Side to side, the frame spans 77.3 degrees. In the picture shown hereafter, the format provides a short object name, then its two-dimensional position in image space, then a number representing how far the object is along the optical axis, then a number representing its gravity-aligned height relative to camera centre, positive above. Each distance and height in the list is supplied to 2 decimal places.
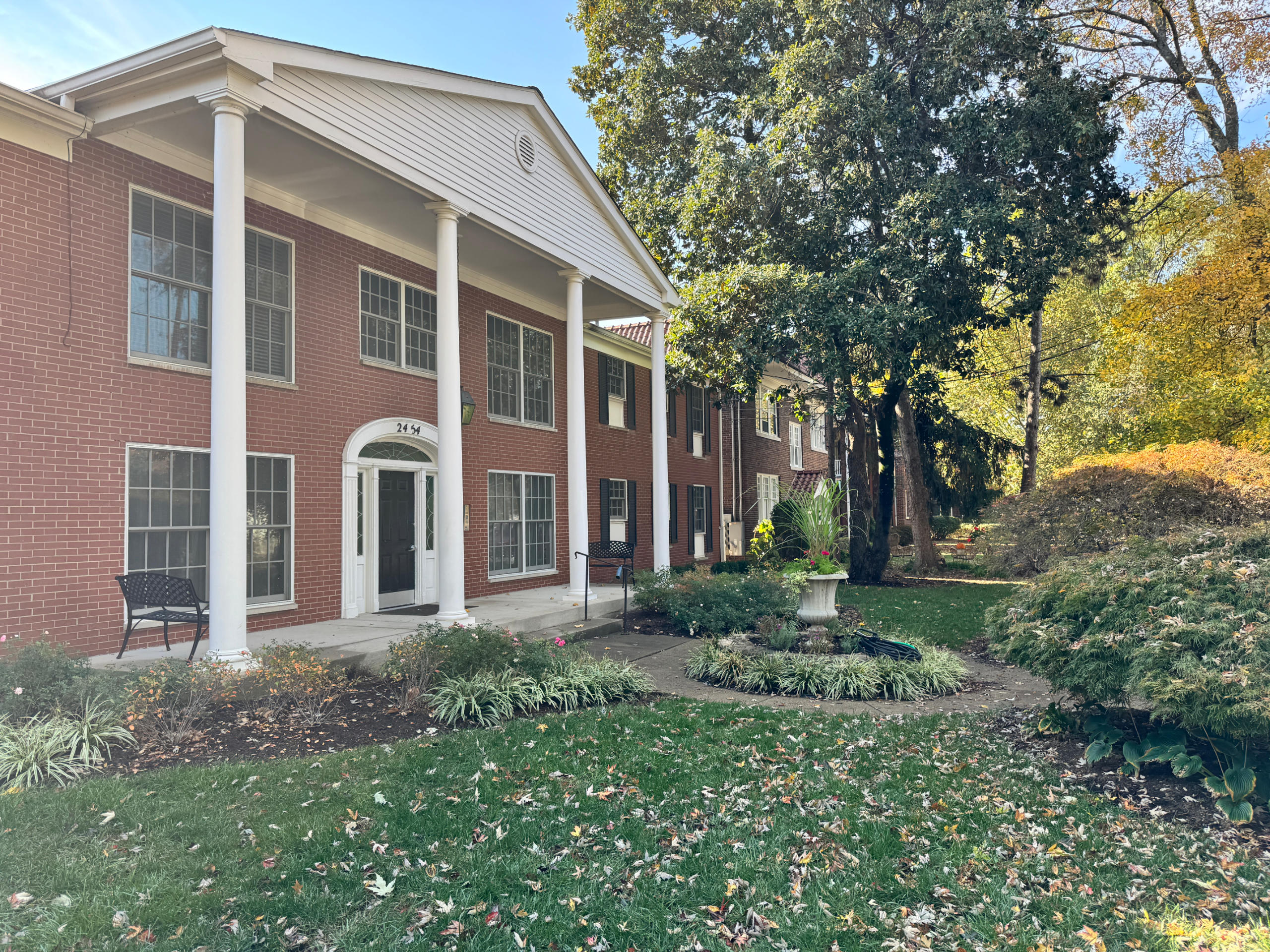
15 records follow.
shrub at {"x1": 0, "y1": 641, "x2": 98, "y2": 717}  5.47 -1.18
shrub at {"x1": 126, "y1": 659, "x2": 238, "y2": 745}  5.55 -1.36
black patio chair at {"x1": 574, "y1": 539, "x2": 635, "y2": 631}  11.95 -0.76
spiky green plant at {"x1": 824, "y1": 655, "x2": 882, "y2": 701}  7.74 -1.74
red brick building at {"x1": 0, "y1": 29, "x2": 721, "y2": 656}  7.18 +2.18
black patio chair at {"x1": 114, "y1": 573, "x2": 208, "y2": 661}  7.10 -0.74
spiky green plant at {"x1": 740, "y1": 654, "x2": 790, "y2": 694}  8.10 -1.75
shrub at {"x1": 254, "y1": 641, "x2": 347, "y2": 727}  6.23 -1.37
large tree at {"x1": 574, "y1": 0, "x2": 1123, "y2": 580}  14.48 +6.34
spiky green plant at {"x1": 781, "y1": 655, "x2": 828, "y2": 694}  7.93 -1.76
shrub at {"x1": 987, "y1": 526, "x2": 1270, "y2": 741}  4.32 -0.84
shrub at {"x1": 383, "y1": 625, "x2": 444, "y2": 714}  6.64 -1.37
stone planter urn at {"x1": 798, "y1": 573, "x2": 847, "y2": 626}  9.97 -1.23
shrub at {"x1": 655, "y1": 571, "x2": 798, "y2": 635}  11.16 -1.42
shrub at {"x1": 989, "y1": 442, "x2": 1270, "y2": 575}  12.00 -0.04
